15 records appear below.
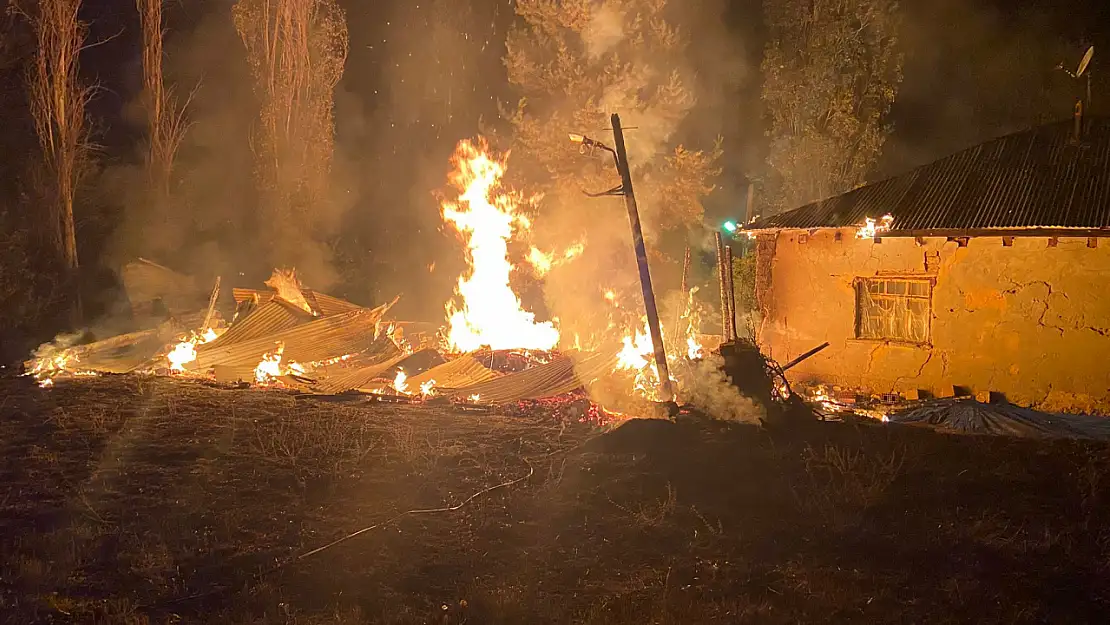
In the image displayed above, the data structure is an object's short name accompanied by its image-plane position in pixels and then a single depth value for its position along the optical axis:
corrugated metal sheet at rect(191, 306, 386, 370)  15.29
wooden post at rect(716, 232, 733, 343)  11.57
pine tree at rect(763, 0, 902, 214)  21.28
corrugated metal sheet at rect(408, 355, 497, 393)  14.22
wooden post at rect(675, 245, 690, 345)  15.86
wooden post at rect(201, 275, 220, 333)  17.15
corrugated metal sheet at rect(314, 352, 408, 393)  14.45
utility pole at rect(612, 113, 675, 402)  10.80
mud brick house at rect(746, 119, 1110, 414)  11.94
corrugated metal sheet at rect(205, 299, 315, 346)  15.54
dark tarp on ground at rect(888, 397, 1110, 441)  10.71
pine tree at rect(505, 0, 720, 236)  22.53
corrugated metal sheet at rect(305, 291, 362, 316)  17.23
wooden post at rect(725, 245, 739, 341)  11.10
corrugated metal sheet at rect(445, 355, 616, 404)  13.62
